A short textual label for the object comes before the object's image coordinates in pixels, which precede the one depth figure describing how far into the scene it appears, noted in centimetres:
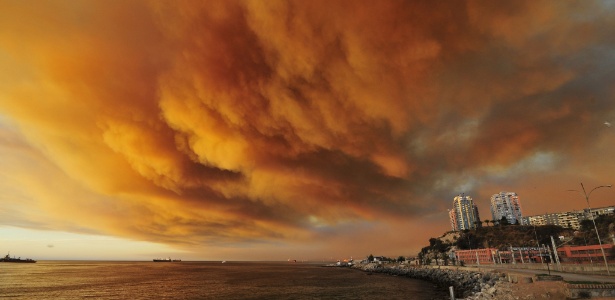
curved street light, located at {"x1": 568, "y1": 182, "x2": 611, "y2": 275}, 3692
